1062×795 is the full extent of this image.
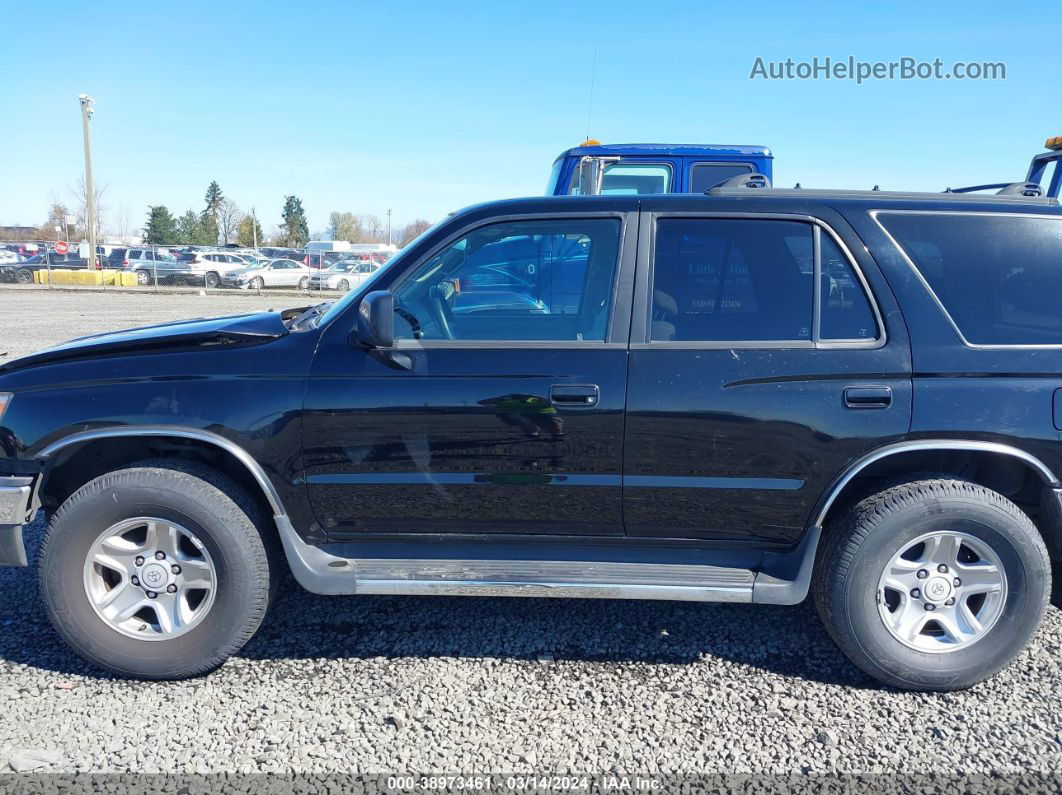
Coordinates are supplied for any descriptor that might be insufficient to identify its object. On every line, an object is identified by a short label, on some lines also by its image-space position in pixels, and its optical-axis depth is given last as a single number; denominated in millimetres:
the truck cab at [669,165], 8312
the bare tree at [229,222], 87750
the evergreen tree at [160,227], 73000
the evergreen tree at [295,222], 95938
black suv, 3107
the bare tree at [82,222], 74875
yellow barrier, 32706
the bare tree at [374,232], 115812
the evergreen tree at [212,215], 80312
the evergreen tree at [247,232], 85375
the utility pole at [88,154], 34062
